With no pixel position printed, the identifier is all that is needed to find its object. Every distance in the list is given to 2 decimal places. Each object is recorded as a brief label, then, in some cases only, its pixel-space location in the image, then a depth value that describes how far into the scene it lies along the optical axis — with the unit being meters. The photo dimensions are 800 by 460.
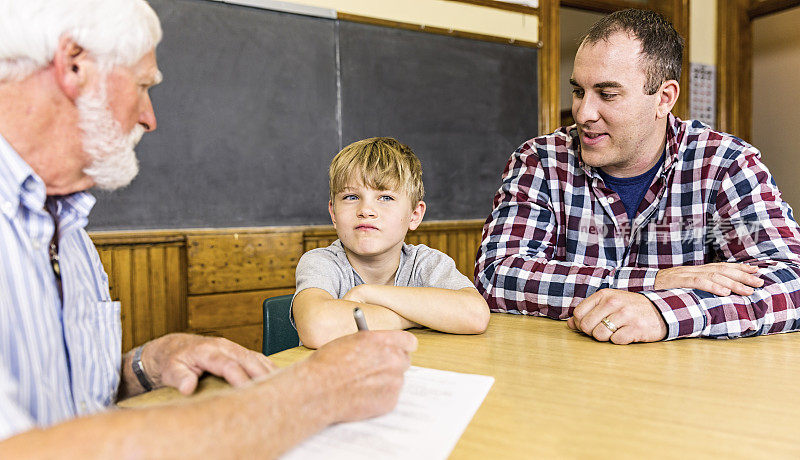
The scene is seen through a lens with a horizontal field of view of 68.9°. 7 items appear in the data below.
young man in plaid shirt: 1.45
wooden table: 0.64
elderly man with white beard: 0.49
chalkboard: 2.74
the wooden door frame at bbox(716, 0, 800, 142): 4.35
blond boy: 1.22
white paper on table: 0.60
